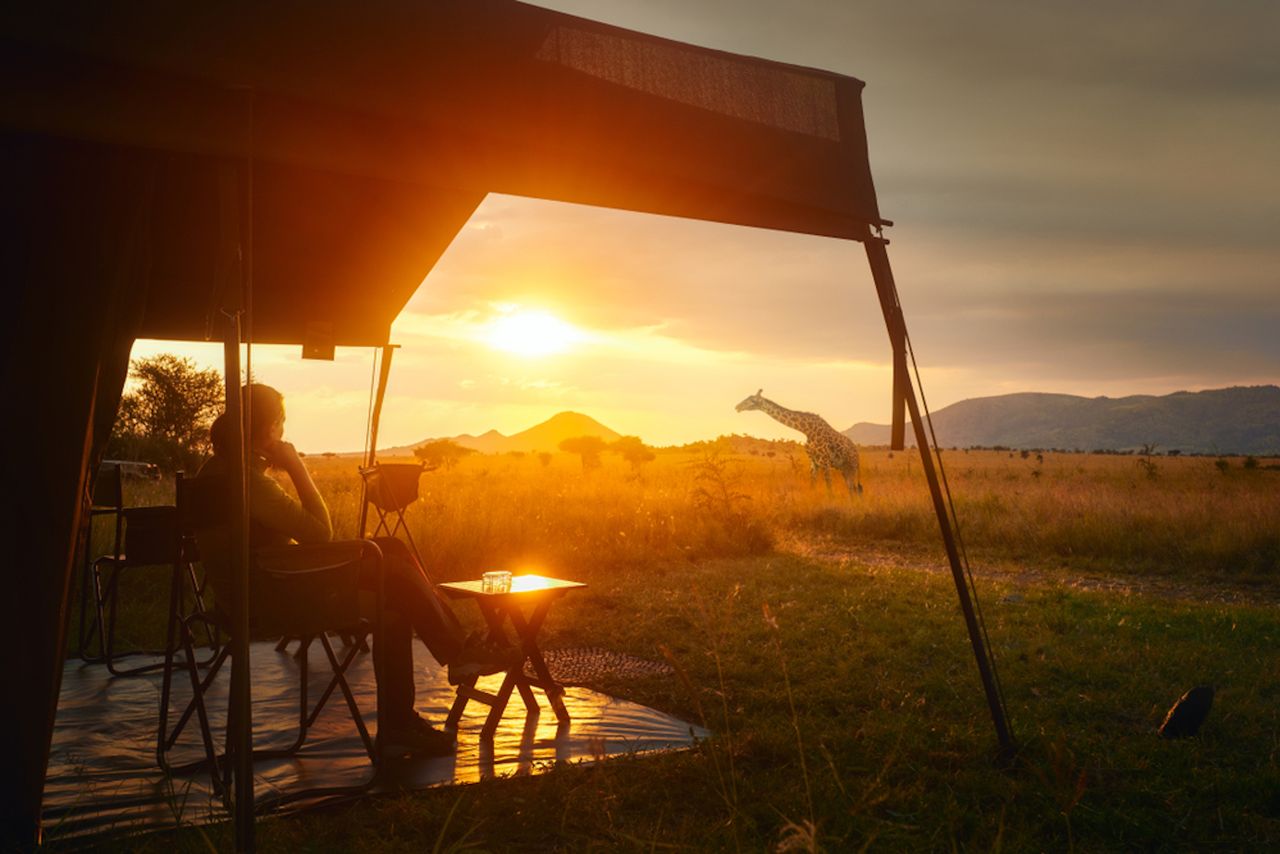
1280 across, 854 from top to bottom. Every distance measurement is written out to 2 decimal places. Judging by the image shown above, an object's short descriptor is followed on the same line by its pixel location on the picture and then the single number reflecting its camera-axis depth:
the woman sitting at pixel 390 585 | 3.32
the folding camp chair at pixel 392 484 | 5.04
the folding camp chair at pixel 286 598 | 2.97
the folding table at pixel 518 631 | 3.73
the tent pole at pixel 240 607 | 2.28
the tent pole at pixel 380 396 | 6.94
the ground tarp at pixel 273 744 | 2.91
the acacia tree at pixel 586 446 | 33.82
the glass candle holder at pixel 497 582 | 3.76
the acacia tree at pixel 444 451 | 29.77
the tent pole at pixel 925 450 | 3.28
